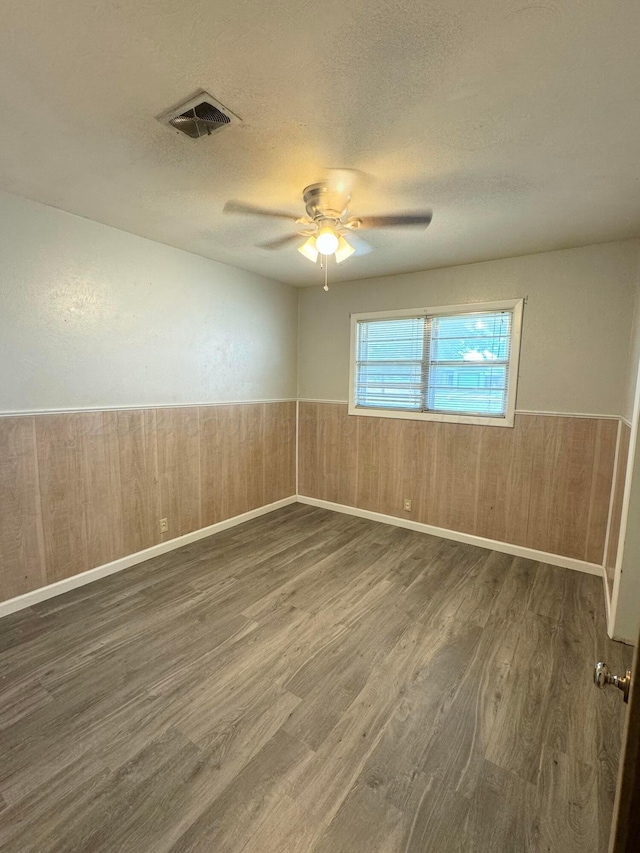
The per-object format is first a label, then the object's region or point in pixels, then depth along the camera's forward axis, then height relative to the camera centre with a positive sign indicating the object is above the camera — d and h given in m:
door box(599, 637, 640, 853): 0.63 -0.65
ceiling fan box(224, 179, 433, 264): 2.06 +0.94
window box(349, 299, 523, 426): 3.37 +0.22
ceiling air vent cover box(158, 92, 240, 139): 1.45 +1.03
